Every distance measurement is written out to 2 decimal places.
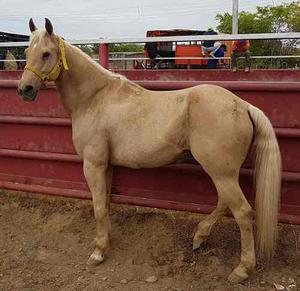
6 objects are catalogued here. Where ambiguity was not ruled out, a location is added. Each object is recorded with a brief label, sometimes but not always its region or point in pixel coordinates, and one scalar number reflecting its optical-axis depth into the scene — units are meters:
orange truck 8.98
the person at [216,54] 8.25
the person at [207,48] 9.31
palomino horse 2.82
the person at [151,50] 6.30
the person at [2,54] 9.89
